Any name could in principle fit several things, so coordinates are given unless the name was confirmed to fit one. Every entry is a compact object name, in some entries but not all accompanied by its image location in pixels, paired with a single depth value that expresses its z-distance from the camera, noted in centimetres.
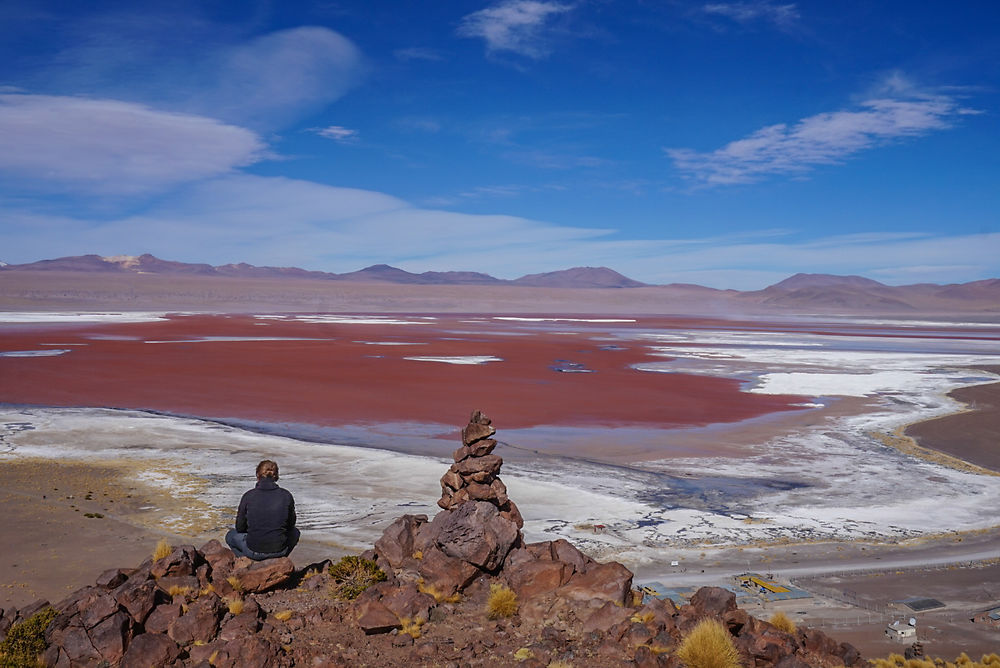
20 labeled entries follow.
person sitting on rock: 789
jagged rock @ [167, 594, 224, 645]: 689
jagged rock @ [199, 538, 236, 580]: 791
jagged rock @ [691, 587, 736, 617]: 779
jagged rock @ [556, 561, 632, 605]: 782
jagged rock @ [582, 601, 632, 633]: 746
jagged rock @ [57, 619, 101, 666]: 669
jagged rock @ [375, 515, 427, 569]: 862
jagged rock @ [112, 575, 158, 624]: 701
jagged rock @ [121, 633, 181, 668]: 660
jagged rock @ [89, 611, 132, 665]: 670
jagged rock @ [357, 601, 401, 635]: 729
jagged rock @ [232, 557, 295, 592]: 790
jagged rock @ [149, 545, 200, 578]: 770
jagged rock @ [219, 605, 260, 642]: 691
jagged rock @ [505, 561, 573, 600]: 803
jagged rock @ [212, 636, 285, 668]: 664
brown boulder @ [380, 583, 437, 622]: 759
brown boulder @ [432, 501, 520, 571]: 825
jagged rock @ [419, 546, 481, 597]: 804
